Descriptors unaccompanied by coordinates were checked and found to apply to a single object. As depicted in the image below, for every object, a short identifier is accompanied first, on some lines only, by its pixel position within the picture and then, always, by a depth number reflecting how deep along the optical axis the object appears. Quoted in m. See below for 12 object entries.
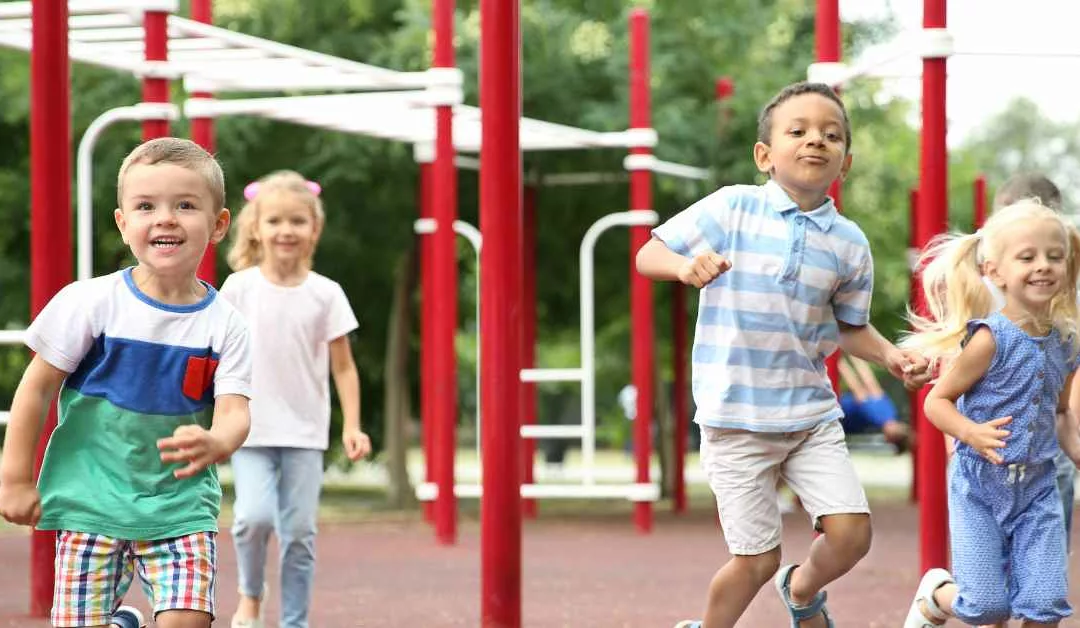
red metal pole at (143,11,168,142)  14.58
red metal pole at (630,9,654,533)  22.78
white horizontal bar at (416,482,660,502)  23.08
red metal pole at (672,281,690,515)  27.53
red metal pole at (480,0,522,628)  11.02
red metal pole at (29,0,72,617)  12.50
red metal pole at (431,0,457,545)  19.94
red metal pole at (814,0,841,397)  13.52
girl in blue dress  9.52
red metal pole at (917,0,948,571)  12.45
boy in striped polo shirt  9.41
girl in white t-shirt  11.61
